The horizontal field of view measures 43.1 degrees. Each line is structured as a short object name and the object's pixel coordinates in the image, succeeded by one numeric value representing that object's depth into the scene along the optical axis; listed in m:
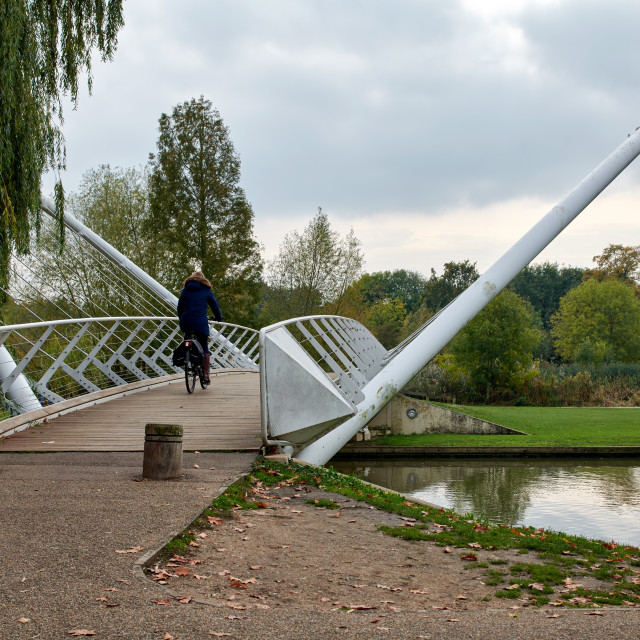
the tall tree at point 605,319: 51.81
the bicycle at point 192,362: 11.88
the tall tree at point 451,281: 78.31
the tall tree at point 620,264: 63.53
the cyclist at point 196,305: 11.64
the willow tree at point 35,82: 8.35
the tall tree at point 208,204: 37.59
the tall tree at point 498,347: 33.69
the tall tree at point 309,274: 40.91
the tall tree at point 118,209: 31.17
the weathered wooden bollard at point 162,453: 6.54
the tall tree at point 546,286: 88.38
